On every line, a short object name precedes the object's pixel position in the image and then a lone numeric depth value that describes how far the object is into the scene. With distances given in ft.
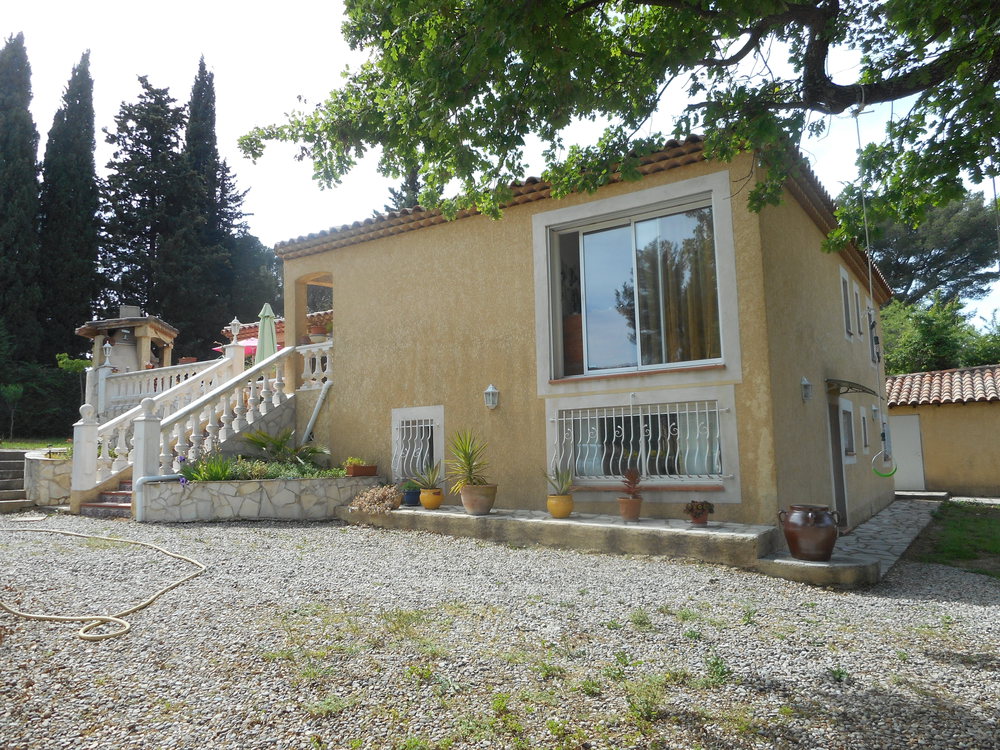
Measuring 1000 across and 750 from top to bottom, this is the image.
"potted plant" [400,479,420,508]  32.07
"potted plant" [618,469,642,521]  26.84
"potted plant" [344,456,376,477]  34.04
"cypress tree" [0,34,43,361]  83.56
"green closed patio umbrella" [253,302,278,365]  45.60
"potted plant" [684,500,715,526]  25.12
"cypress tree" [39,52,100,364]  89.81
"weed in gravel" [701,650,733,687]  12.40
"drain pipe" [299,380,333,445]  38.42
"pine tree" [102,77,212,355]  100.78
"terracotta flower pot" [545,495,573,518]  28.04
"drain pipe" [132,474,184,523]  30.89
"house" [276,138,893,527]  26.89
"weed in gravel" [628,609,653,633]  15.72
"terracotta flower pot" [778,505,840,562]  22.35
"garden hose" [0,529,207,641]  14.37
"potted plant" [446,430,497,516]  29.09
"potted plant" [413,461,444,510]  31.22
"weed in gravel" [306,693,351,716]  10.82
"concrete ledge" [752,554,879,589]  21.30
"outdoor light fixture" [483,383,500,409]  31.96
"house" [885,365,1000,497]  58.44
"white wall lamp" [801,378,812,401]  30.35
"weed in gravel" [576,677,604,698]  11.73
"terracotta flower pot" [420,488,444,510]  31.19
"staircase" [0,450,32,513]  35.47
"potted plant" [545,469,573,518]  28.07
